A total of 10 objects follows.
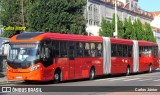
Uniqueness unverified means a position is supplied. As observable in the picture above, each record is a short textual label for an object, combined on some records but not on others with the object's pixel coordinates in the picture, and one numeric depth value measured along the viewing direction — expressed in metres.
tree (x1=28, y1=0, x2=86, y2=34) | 46.16
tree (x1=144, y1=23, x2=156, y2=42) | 74.04
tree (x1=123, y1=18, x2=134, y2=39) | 64.36
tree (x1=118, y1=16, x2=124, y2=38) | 62.81
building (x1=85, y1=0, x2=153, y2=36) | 75.14
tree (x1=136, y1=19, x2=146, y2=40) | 70.12
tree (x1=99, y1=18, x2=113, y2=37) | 64.19
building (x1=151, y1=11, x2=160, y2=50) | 120.83
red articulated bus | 24.33
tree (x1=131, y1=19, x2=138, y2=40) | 66.12
